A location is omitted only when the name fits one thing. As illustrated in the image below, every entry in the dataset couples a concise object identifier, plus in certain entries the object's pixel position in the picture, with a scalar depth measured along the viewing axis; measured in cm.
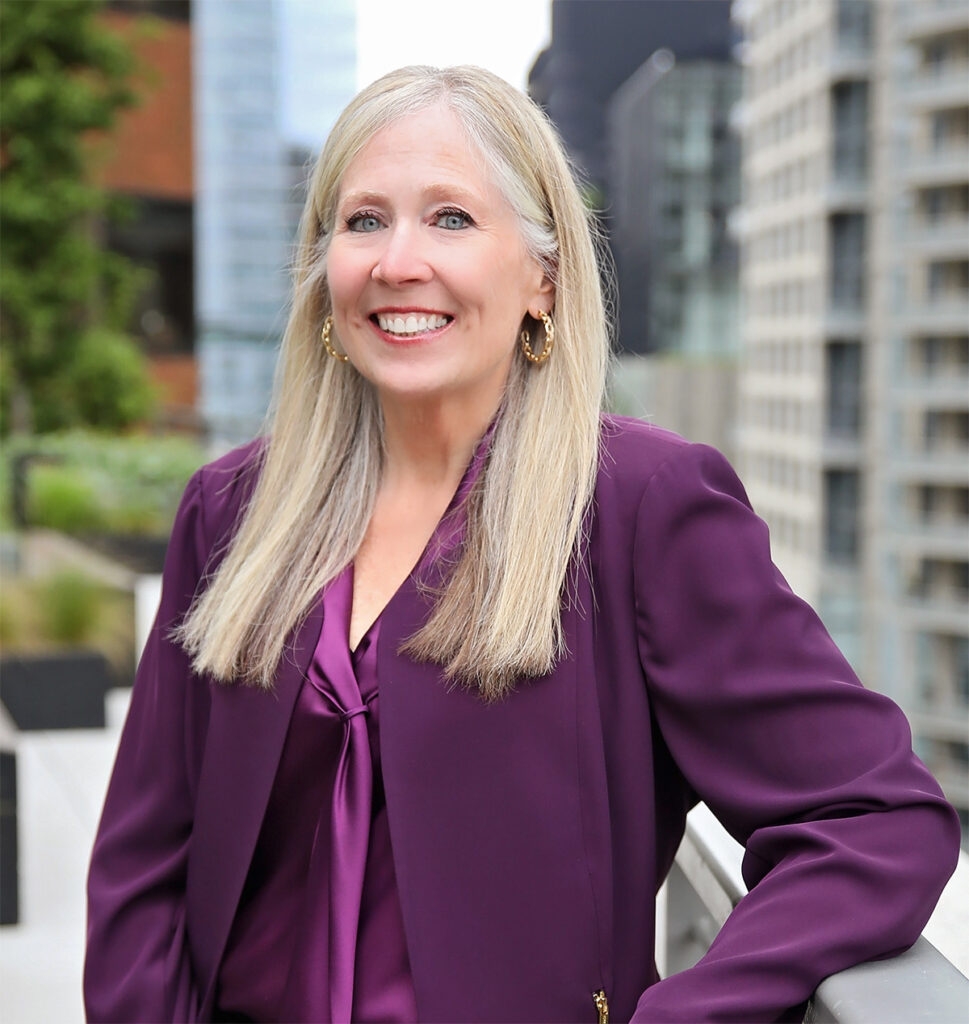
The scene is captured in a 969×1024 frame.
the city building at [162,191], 1266
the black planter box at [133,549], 616
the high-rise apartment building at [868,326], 3169
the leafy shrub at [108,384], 1120
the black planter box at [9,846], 306
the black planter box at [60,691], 452
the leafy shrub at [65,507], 674
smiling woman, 115
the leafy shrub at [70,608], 500
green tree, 1077
